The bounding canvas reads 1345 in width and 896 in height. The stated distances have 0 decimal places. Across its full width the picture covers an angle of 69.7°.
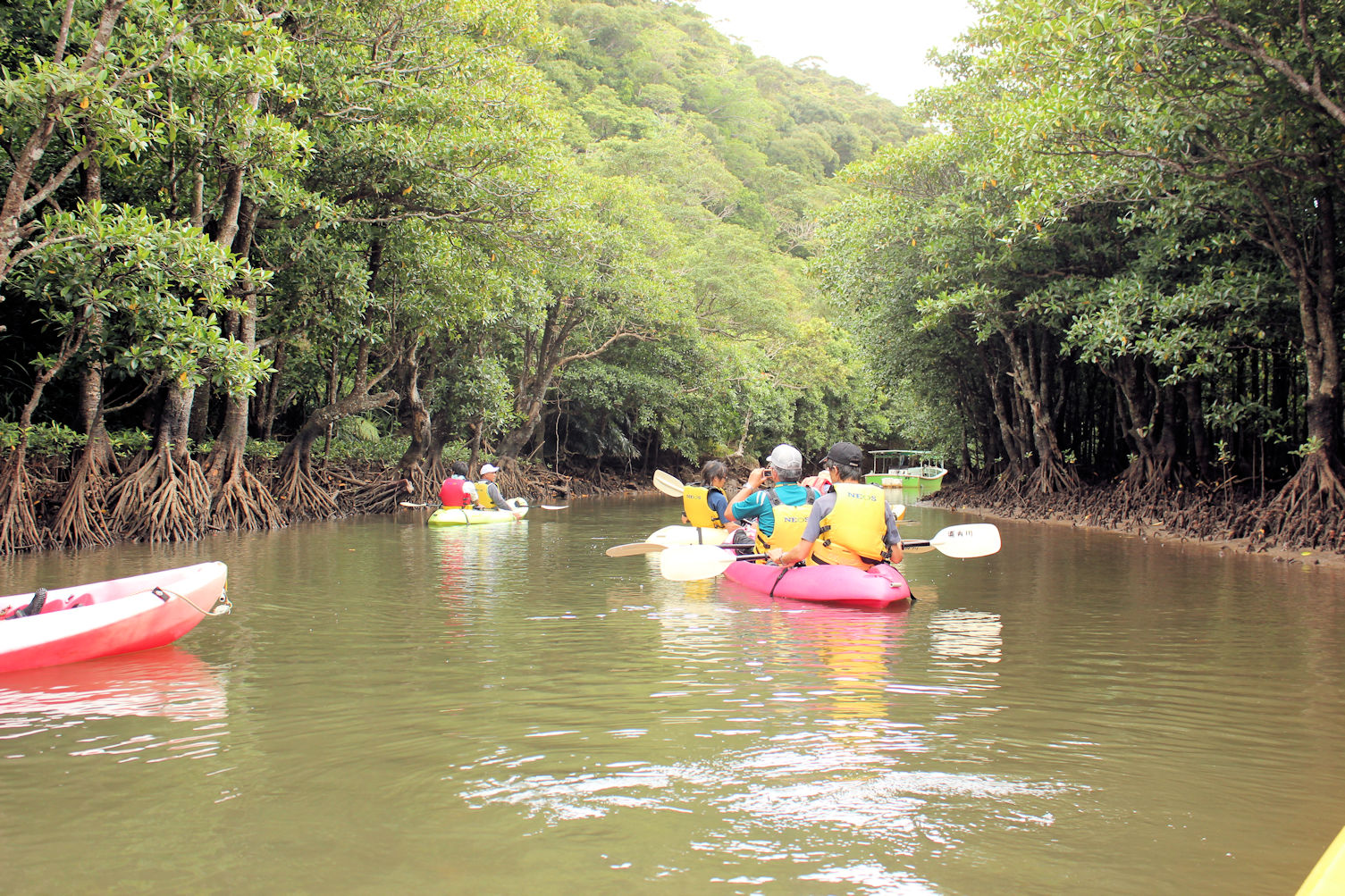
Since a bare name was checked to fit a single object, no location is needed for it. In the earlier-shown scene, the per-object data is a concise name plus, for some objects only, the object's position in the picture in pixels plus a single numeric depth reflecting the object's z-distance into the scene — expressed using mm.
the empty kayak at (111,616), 4562
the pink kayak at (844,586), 6617
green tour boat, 31922
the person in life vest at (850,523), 6777
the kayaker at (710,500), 9359
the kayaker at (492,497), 15406
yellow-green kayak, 13953
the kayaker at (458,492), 14609
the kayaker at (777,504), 7445
